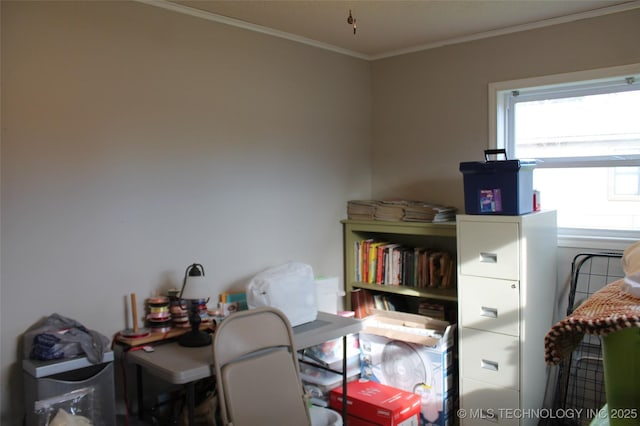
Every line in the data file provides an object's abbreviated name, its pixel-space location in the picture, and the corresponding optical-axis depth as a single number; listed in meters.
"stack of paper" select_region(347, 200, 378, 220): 3.73
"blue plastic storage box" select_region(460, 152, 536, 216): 2.85
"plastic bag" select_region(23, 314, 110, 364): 2.23
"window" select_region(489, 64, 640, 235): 3.08
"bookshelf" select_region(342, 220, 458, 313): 3.37
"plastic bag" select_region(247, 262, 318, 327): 2.71
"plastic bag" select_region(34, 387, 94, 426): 2.07
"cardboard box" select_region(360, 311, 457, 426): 3.18
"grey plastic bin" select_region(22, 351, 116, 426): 2.15
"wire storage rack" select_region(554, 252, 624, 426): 3.05
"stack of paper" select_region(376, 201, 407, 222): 3.56
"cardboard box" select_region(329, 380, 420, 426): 2.98
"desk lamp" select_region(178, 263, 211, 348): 2.52
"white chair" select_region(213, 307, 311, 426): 2.28
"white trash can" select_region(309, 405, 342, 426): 2.77
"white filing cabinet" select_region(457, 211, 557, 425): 2.85
